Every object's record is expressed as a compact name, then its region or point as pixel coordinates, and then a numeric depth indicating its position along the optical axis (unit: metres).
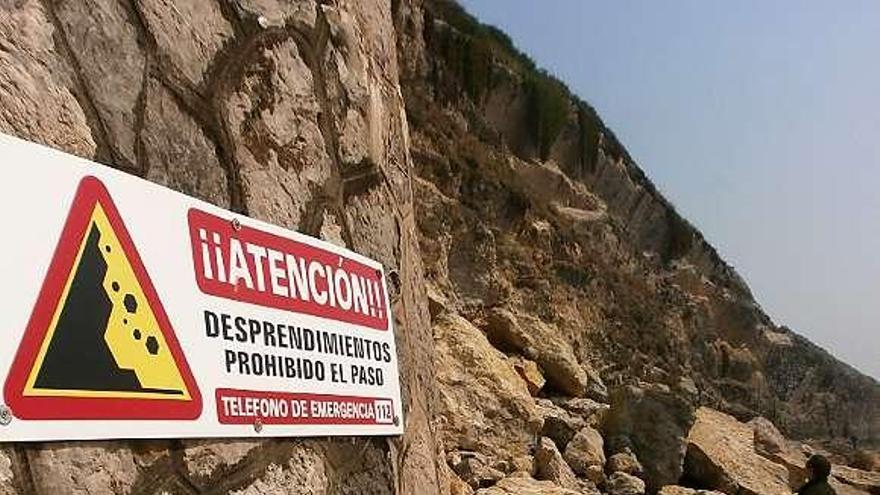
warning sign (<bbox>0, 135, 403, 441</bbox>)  1.95
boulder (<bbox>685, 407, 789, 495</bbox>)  11.62
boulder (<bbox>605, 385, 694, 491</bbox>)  11.29
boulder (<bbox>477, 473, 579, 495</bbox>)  7.74
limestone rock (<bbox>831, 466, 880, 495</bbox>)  15.27
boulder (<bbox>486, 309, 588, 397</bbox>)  11.35
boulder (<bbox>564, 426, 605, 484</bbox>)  10.12
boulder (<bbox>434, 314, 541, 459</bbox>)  8.66
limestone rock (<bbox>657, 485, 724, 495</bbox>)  10.66
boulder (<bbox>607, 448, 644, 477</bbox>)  10.77
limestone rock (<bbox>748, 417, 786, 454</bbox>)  15.14
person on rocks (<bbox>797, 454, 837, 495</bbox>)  10.08
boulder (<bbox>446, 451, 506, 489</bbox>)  8.00
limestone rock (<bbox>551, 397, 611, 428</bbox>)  11.07
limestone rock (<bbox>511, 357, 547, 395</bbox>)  10.50
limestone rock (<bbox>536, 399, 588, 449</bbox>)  10.10
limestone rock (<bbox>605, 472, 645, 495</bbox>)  10.20
